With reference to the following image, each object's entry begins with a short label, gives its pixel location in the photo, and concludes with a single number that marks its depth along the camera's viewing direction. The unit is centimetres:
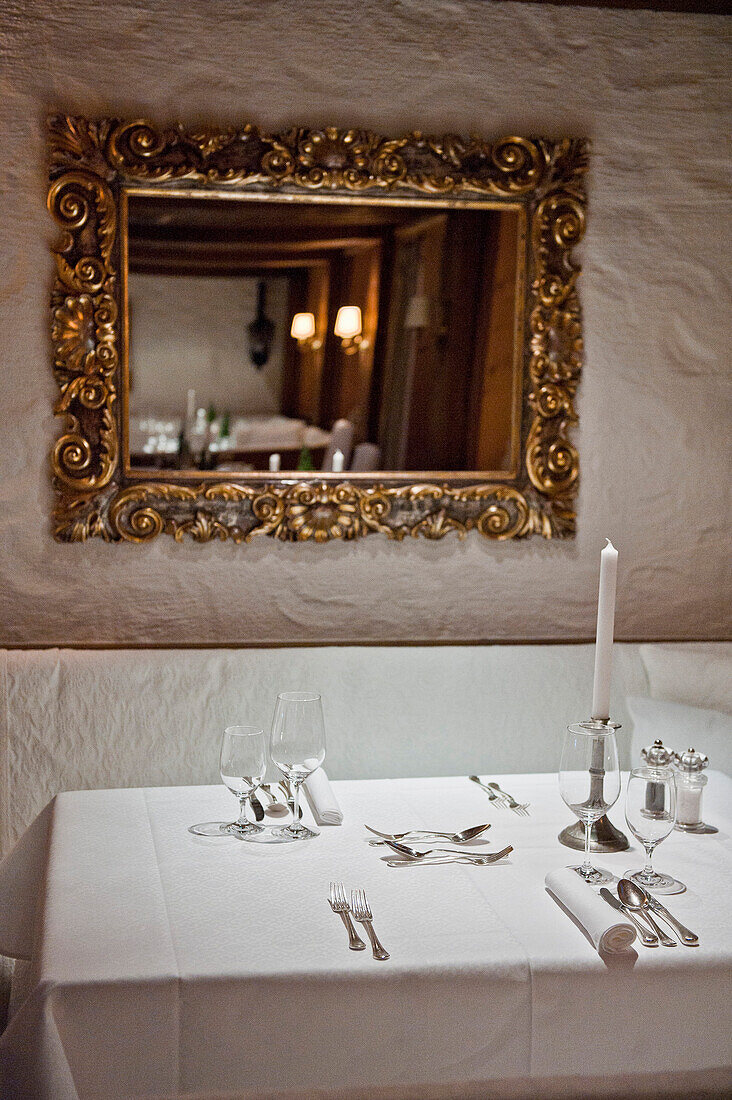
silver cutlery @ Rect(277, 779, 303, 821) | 168
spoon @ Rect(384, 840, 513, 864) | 155
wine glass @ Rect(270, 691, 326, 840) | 163
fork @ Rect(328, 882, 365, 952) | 127
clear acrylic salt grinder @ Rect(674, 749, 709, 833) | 172
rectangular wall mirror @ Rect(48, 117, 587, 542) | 238
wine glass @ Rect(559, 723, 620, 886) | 148
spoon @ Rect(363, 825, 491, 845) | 161
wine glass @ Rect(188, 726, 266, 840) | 159
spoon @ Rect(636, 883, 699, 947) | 129
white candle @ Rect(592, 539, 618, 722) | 163
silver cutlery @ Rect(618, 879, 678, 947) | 136
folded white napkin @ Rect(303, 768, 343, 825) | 169
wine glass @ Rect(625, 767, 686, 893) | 143
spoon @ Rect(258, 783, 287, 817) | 176
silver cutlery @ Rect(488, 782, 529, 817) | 178
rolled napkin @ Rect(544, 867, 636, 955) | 125
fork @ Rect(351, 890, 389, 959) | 125
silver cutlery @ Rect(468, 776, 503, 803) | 185
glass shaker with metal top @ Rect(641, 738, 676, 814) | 178
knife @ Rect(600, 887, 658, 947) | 129
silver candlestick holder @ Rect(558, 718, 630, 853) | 161
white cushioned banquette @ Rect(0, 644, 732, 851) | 229
